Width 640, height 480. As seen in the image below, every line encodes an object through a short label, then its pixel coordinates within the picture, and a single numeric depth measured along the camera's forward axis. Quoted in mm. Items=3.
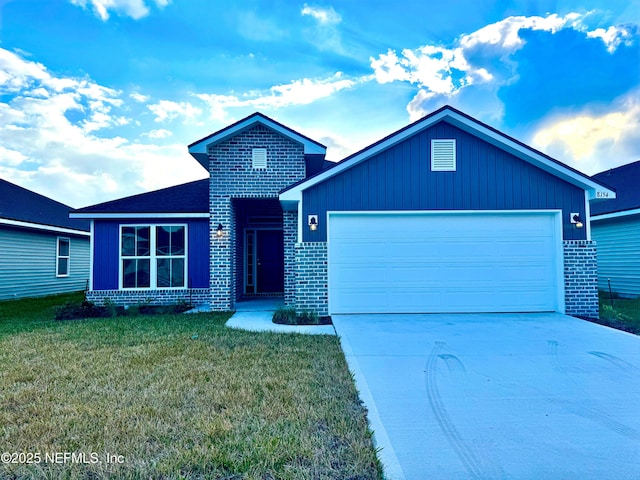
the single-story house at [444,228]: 8289
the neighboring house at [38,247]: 13048
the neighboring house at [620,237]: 11906
